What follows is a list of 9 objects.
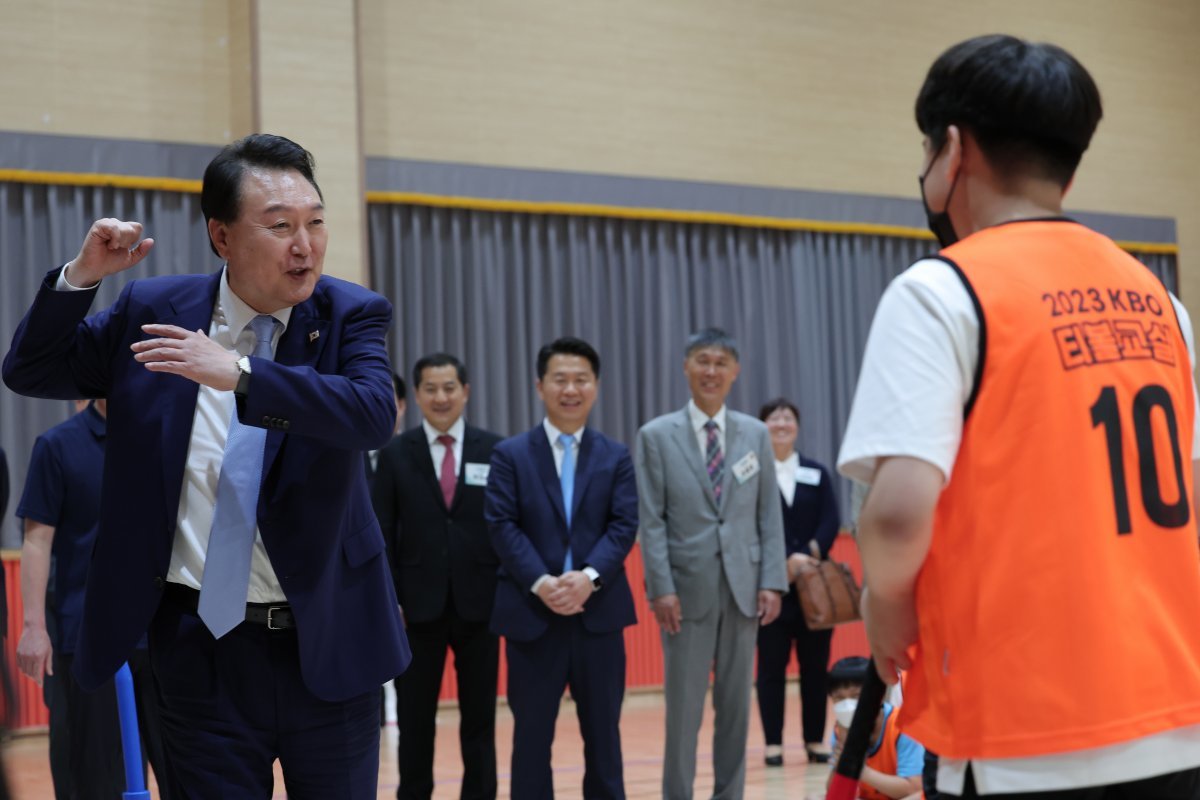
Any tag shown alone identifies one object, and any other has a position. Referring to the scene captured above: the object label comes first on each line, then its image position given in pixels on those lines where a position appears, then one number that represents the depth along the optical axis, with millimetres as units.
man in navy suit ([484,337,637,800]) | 5309
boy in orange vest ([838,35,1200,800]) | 1722
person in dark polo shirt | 4832
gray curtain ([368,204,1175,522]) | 9641
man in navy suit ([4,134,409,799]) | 2541
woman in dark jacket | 7355
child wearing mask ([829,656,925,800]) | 4945
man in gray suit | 5824
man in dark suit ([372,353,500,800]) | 5914
